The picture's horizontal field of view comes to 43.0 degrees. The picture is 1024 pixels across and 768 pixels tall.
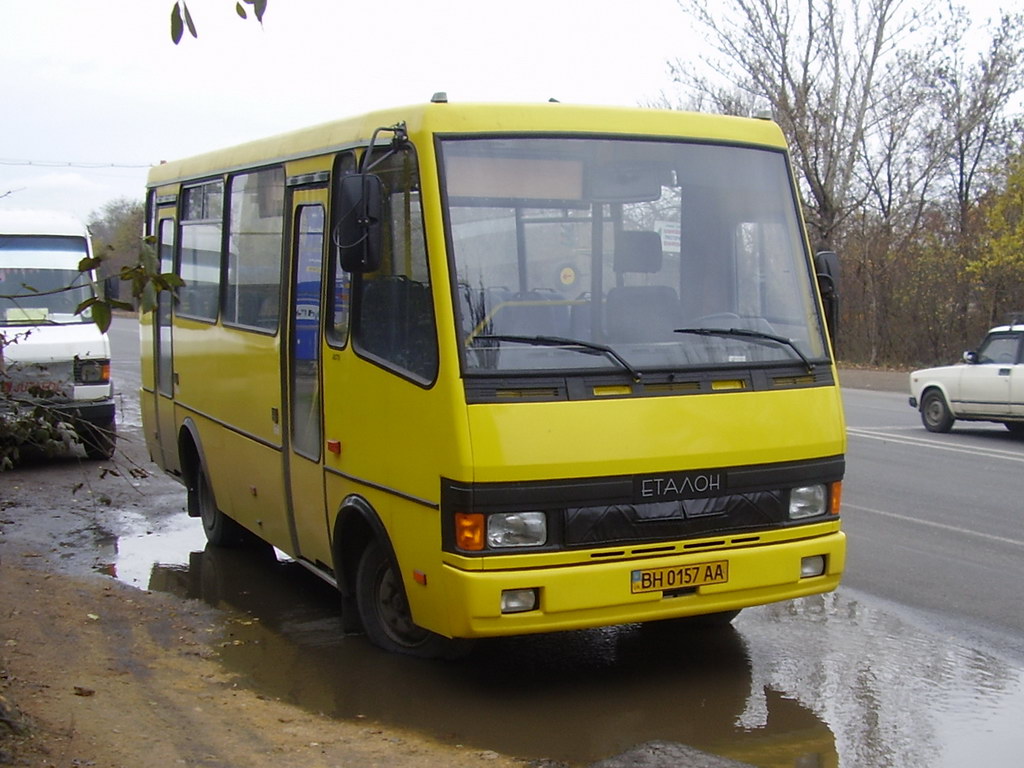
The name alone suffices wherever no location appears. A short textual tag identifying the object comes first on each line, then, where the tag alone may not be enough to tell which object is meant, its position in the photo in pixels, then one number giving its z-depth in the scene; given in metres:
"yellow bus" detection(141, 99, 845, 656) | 5.66
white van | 13.59
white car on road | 17.41
